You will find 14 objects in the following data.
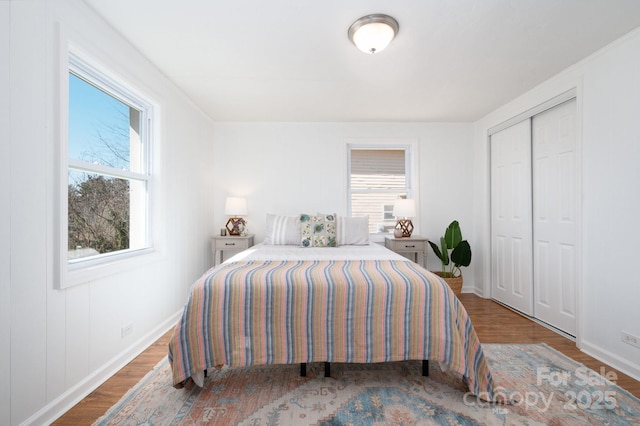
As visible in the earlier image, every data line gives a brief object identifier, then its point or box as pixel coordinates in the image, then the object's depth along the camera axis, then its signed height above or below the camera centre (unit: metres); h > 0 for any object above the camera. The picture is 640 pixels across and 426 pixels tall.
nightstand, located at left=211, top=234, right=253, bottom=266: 3.77 -0.37
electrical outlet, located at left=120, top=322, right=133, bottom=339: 2.19 -0.86
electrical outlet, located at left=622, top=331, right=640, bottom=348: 2.02 -0.86
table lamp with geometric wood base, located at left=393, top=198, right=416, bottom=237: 3.87 -0.01
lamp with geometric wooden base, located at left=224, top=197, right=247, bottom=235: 3.87 +0.02
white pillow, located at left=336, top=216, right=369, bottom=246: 3.52 -0.21
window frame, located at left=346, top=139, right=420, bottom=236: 4.17 +0.83
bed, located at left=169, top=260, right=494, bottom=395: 1.77 -0.67
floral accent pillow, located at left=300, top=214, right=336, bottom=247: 3.37 -0.20
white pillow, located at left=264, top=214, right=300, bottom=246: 3.49 -0.21
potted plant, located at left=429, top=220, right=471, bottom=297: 3.71 -0.49
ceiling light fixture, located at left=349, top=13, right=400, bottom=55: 1.92 +1.20
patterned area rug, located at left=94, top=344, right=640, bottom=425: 1.59 -1.08
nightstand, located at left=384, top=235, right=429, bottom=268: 3.77 -0.40
